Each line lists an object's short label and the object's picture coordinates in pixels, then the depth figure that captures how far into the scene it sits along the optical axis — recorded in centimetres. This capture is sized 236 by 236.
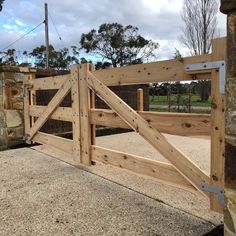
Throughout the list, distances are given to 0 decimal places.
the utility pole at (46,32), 1529
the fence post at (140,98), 589
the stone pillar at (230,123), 139
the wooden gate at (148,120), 245
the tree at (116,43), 3572
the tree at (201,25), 1788
